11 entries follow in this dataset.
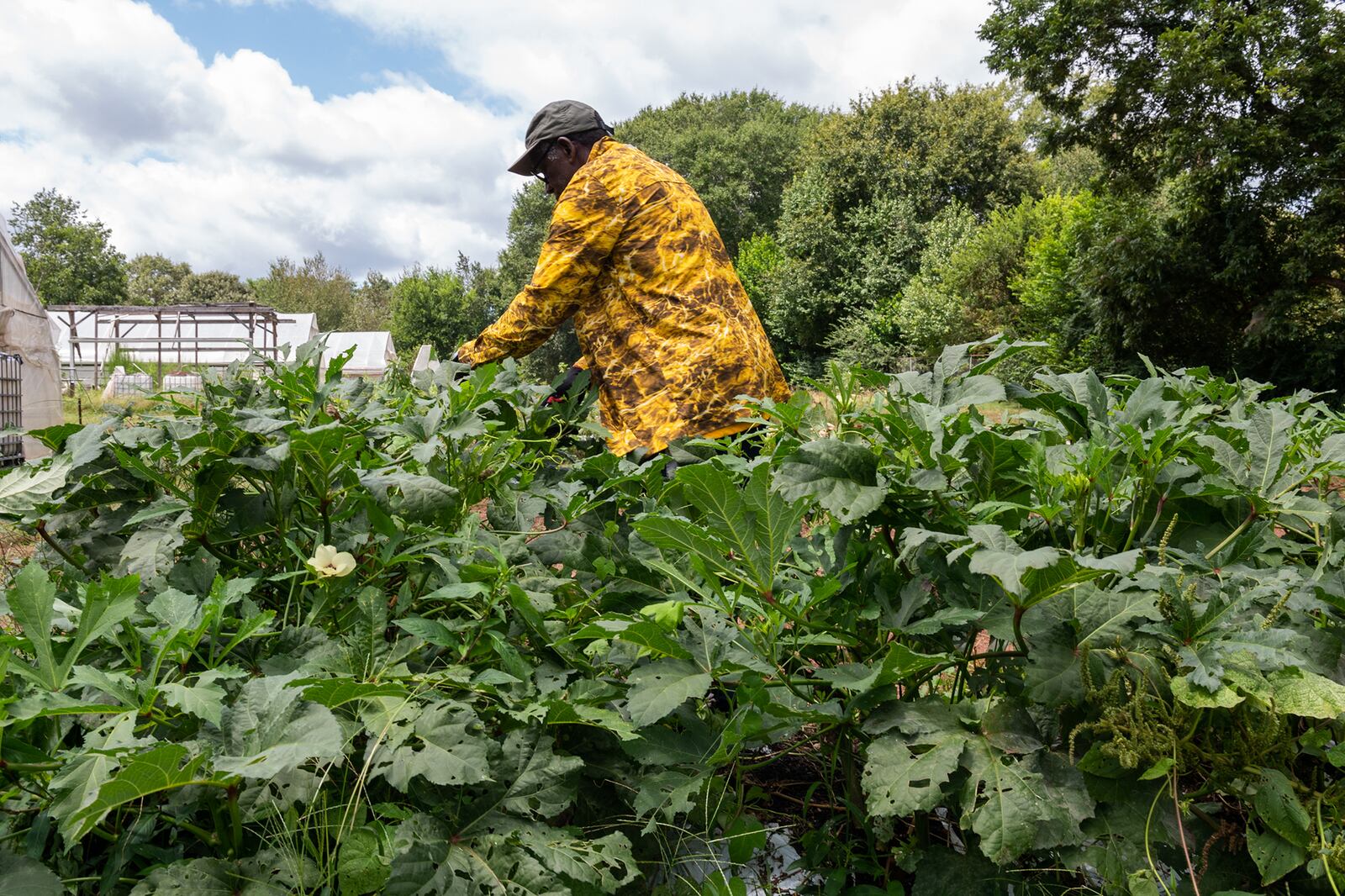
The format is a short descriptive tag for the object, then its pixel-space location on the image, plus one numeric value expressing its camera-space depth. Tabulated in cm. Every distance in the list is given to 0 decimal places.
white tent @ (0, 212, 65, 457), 867
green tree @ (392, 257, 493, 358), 4512
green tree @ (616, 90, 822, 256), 3666
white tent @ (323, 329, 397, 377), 3375
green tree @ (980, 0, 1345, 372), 1212
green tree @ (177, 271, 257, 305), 5622
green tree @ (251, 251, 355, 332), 5097
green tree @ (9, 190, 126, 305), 4706
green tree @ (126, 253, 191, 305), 5678
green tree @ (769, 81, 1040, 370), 2733
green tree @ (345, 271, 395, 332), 5625
